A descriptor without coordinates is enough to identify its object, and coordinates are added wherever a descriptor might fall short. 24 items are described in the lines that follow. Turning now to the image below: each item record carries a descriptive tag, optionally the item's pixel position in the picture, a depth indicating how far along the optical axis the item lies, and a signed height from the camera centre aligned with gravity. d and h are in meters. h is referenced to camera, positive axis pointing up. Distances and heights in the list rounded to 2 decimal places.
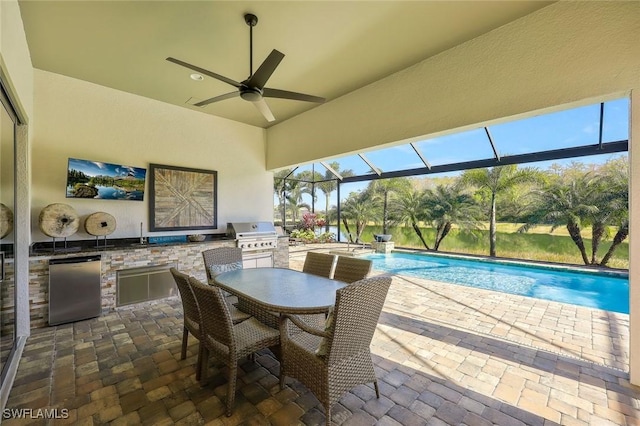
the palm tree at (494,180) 8.22 +1.01
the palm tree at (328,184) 9.89 +1.20
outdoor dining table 2.04 -0.71
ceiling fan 2.35 +1.24
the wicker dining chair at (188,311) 2.26 -0.89
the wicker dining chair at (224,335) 1.92 -1.00
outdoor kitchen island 3.34 -0.75
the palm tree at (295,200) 12.44 +0.57
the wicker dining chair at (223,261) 3.26 -0.64
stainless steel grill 5.36 -0.47
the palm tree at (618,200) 6.73 +0.30
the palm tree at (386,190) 10.55 +0.87
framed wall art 4.73 +0.26
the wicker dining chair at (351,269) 2.87 -0.63
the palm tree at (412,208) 10.19 +0.16
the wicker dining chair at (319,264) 3.28 -0.65
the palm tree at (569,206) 7.32 +0.17
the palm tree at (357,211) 11.05 +0.04
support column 2.26 -0.23
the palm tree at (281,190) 10.59 +0.89
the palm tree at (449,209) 9.27 +0.10
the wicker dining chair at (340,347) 1.74 -0.97
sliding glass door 2.41 -0.19
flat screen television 3.92 +0.49
